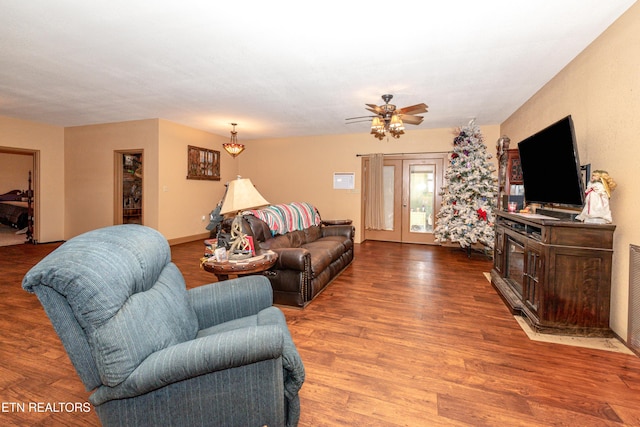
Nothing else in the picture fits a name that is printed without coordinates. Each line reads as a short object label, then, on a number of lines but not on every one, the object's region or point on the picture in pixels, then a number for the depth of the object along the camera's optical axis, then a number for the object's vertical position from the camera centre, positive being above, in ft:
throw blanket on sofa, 12.32 -0.65
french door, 22.53 +0.65
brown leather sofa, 10.44 -2.23
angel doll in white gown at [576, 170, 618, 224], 8.07 +0.22
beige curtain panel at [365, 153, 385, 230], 23.12 +0.72
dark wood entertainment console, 8.17 -1.96
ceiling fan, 13.47 +4.06
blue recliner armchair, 3.47 -1.91
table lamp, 8.05 -0.07
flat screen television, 8.73 +1.28
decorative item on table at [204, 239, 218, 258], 9.13 -1.42
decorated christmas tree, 18.12 +0.82
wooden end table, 8.09 -1.75
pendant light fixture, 20.83 +3.68
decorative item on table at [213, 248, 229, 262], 8.53 -1.50
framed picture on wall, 22.54 +2.94
